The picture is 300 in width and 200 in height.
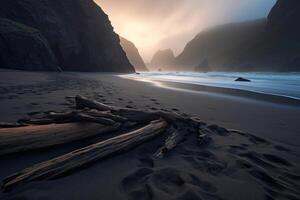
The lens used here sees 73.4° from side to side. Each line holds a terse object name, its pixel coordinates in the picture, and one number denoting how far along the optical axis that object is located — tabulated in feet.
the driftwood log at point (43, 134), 8.22
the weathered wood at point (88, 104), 13.99
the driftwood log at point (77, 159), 6.45
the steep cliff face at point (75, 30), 109.70
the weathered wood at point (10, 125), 9.85
